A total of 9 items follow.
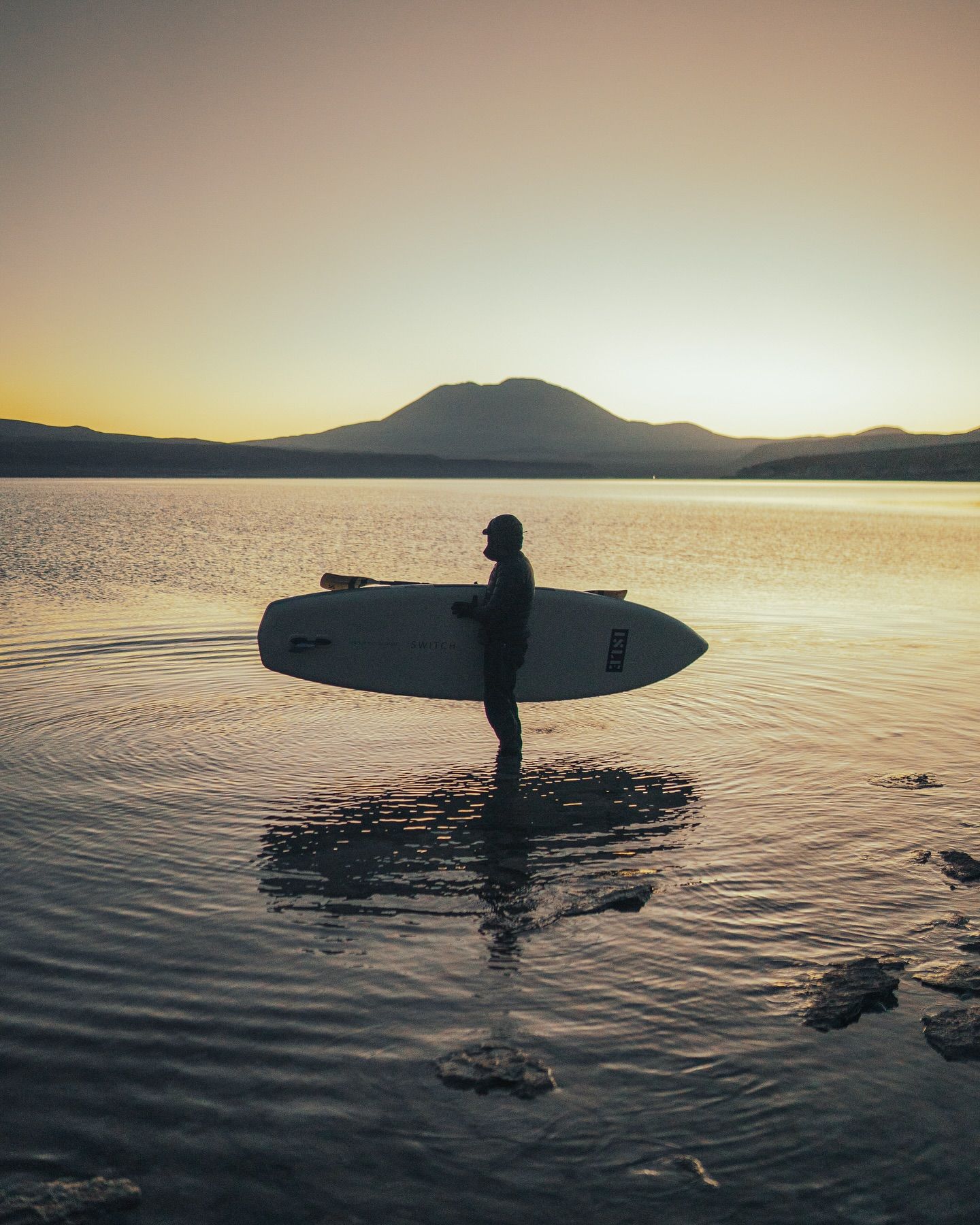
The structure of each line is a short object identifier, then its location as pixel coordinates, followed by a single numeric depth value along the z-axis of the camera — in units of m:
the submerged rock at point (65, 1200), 3.75
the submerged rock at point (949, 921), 6.38
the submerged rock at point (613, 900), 6.61
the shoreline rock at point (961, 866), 7.20
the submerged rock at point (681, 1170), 4.04
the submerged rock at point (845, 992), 5.23
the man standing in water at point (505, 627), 10.12
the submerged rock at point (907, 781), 9.54
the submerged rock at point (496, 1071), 4.59
